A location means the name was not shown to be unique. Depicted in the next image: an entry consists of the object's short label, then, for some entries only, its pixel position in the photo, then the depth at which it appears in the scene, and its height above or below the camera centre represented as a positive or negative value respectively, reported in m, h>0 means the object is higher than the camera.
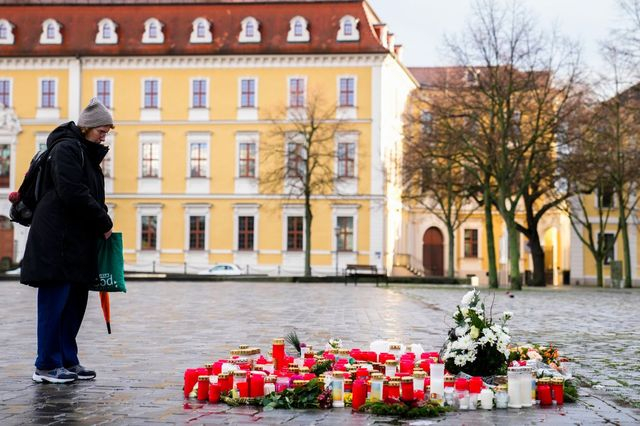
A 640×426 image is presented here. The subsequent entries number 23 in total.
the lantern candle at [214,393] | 7.23 -0.85
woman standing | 8.02 +0.19
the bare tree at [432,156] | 40.38 +4.74
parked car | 55.72 +0.21
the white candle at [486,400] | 7.06 -0.87
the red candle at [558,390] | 7.31 -0.83
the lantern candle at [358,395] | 6.90 -0.82
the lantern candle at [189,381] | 7.54 -0.80
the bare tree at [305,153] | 54.00 +6.59
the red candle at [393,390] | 6.85 -0.78
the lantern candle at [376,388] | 6.93 -0.78
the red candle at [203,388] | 7.30 -0.82
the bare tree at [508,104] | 39.66 +6.70
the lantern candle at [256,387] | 7.16 -0.80
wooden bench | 43.41 -0.08
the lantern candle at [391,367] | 7.70 -0.71
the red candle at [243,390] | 7.17 -0.82
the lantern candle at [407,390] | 6.81 -0.78
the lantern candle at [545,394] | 7.28 -0.86
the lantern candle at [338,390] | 7.05 -0.81
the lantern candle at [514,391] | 7.12 -0.82
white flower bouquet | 7.83 -0.56
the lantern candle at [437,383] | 7.10 -0.76
